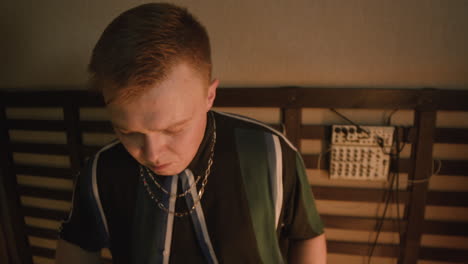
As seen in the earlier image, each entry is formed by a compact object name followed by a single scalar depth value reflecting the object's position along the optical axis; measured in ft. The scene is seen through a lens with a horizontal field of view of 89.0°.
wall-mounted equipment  4.09
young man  2.46
